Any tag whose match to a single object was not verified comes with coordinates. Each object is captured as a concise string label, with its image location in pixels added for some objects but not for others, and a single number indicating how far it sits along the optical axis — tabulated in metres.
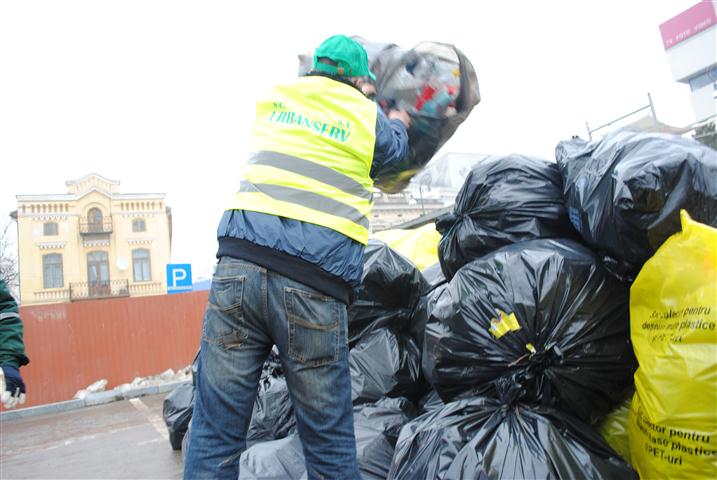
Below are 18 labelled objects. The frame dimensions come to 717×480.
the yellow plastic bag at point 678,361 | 1.18
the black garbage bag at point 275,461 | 1.76
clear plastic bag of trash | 1.57
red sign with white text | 35.75
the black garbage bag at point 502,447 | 1.27
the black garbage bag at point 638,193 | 1.39
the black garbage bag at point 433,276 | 2.64
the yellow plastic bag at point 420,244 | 3.41
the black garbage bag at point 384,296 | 2.54
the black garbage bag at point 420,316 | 2.23
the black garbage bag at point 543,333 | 1.50
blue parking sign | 9.10
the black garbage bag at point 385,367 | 2.25
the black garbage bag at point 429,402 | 1.95
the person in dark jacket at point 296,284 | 1.19
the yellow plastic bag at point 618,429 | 1.55
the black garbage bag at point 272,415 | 2.29
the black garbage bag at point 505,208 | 1.91
